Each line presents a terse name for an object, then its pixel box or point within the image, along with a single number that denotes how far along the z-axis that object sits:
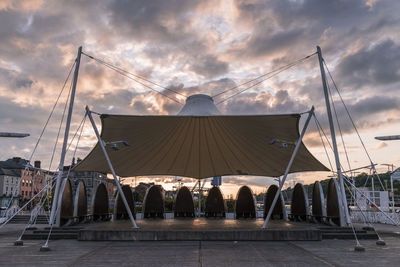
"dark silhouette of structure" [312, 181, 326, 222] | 16.50
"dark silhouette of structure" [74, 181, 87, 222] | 15.88
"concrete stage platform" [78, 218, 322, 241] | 12.23
